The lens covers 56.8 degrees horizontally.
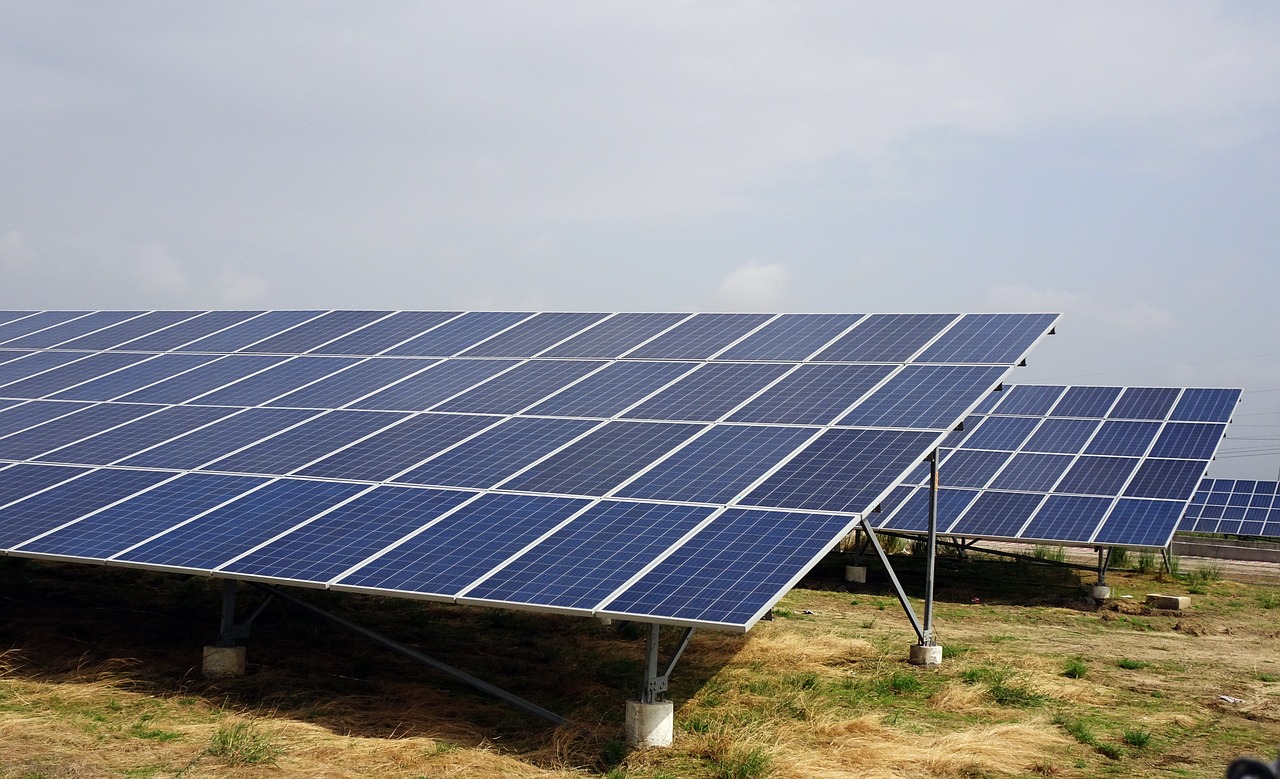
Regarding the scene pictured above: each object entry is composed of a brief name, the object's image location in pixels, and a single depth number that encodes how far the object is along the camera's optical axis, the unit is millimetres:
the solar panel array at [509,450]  13992
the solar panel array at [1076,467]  28469
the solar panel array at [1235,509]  40938
